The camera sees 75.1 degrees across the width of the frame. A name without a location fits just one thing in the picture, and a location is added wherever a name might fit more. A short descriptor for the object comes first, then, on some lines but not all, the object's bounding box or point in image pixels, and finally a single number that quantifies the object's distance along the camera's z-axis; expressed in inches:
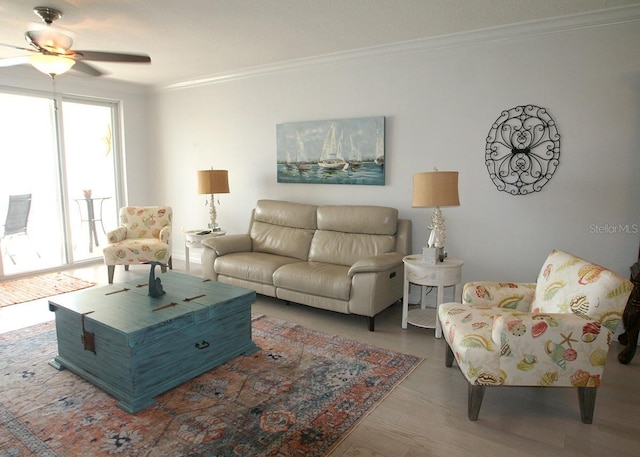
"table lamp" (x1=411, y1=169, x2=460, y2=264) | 126.1
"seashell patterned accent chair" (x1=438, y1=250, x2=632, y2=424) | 81.9
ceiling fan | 114.6
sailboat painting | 166.2
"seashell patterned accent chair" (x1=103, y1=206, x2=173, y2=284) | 189.5
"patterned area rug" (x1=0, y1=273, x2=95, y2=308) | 168.7
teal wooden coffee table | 93.0
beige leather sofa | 136.9
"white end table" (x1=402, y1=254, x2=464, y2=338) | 130.0
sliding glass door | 200.7
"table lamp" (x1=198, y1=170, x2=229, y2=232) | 193.2
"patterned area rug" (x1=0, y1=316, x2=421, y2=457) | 79.4
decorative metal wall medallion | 134.7
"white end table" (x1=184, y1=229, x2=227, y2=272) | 194.5
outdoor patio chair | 200.4
